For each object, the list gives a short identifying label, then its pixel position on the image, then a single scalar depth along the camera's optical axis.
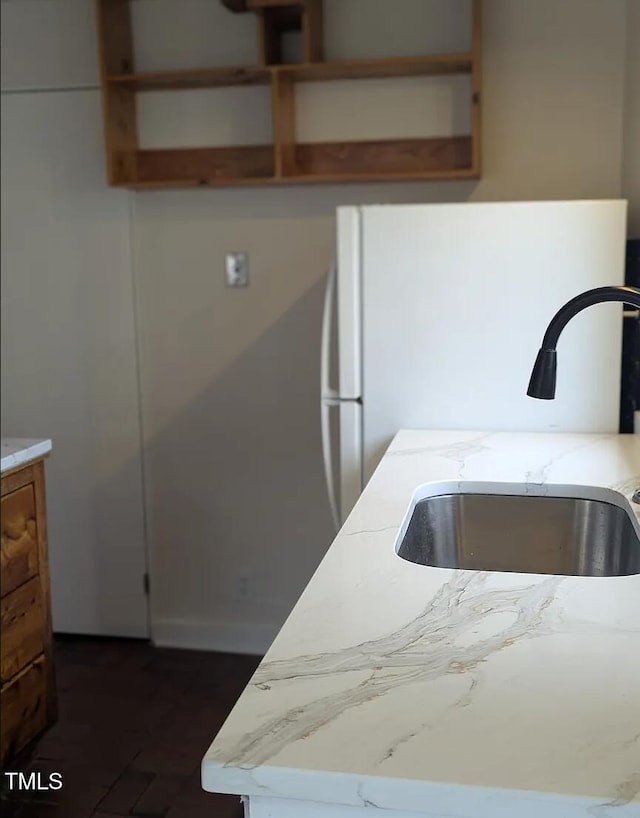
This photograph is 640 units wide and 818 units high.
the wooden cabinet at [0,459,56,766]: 2.29
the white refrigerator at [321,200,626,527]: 2.23
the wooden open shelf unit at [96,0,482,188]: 2.75
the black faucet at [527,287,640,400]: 1.43
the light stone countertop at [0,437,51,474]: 2.24
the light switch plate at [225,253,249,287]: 3.05
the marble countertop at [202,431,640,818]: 0.76
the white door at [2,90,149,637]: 3.12
